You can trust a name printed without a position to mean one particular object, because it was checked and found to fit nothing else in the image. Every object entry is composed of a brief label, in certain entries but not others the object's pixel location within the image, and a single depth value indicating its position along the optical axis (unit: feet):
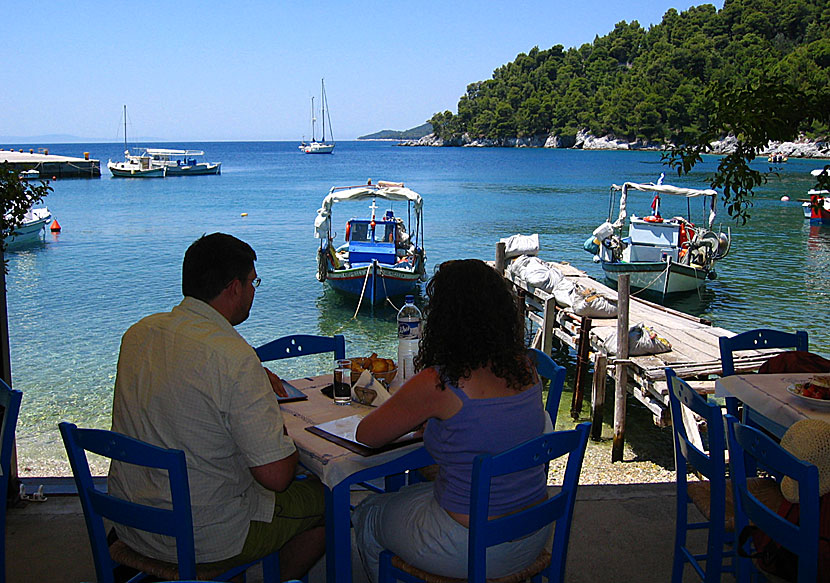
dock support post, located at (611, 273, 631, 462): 22.54
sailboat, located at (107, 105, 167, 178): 185.26
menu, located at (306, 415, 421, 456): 6.97
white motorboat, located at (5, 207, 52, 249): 79.15
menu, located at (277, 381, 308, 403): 8.58
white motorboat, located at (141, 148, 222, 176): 196.15
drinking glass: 8.52
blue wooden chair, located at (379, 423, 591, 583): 5.96
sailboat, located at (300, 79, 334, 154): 390.21
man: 6.30
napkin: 8.39
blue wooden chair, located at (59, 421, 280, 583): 6.02
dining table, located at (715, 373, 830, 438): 8.45
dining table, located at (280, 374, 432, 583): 6.73
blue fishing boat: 49.52
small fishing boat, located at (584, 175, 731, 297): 52.90
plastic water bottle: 8.92
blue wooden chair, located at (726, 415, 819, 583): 5.94
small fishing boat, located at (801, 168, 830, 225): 92.23
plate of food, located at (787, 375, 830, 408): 8.48
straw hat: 6.51
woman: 6.38
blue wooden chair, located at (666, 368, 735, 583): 7.56
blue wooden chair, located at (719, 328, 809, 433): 11.12
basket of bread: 8.98
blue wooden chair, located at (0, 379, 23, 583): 7.34
